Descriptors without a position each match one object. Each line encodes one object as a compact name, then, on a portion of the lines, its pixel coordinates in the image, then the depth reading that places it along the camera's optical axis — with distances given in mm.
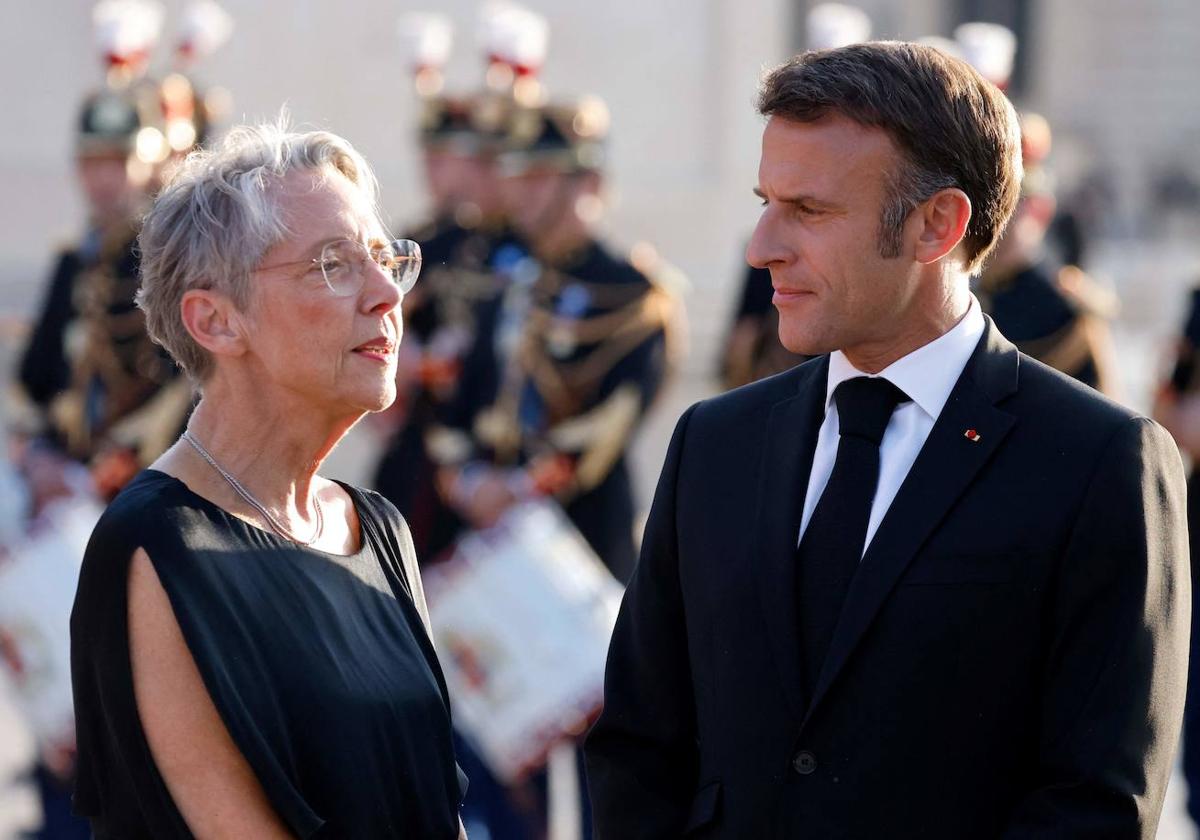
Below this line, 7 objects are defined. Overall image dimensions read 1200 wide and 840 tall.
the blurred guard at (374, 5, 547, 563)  13695
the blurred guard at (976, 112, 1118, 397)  11672
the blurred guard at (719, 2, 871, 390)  12844
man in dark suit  5145
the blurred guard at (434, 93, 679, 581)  13227
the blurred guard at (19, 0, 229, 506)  13656
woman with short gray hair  5375
